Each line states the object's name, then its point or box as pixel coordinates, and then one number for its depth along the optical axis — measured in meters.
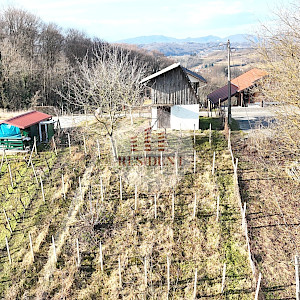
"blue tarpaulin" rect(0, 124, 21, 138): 19.22
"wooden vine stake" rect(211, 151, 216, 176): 15.58
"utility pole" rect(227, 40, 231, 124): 22.43
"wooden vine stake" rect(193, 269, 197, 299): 10.36
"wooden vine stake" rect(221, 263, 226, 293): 10.36
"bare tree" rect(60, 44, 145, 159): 16.83
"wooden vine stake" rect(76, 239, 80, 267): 11.70
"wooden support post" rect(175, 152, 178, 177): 15.77
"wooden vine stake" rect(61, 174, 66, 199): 15.22
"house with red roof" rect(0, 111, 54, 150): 19.22
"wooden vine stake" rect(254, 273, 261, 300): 9.70
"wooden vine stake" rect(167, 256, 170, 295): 10.79
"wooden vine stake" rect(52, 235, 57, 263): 12.01
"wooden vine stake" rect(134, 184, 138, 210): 14.20
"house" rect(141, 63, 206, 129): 20.44
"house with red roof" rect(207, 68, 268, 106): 28.72
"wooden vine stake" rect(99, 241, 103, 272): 11.75
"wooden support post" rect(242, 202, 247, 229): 12.59
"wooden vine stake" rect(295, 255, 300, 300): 9.32
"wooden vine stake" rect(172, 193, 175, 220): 13.42
